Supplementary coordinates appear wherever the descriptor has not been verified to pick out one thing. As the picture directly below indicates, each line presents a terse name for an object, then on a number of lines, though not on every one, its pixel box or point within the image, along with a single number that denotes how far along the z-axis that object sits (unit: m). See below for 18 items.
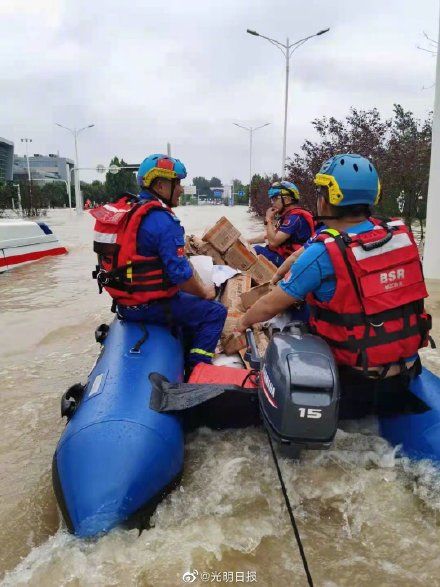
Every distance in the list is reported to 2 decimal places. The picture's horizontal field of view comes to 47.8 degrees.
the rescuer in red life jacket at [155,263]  3.36
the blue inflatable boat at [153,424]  2.15
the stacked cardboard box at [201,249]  5.04
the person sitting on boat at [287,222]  5.19
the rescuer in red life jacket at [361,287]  2.44
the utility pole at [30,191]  39.14
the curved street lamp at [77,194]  50.16
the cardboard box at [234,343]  3.73
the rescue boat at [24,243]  11.75
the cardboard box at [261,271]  5.01
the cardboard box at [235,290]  4.35
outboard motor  2.14
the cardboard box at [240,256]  4.99
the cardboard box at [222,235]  4.98
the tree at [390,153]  12.01
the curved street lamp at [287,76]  20.96
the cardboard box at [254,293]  4.16
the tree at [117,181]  80.04
